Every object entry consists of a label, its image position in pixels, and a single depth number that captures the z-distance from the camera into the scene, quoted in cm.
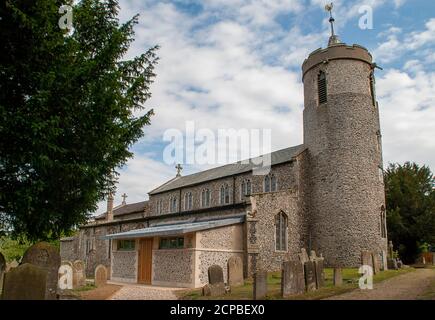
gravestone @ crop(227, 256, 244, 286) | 1748
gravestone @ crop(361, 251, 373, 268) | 1845
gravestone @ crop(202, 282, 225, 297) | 1521
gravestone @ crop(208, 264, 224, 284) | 1552
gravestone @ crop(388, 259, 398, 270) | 2430
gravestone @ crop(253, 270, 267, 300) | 1328
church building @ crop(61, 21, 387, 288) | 2245
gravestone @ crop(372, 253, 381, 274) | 1994
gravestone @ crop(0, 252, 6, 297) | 1334
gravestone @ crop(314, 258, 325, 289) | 1504
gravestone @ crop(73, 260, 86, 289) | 2158
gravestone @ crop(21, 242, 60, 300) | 1183
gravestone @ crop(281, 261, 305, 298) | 1347
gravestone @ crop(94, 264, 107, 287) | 2175
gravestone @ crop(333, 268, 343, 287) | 1619
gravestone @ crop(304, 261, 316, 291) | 1451
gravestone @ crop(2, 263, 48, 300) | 817
